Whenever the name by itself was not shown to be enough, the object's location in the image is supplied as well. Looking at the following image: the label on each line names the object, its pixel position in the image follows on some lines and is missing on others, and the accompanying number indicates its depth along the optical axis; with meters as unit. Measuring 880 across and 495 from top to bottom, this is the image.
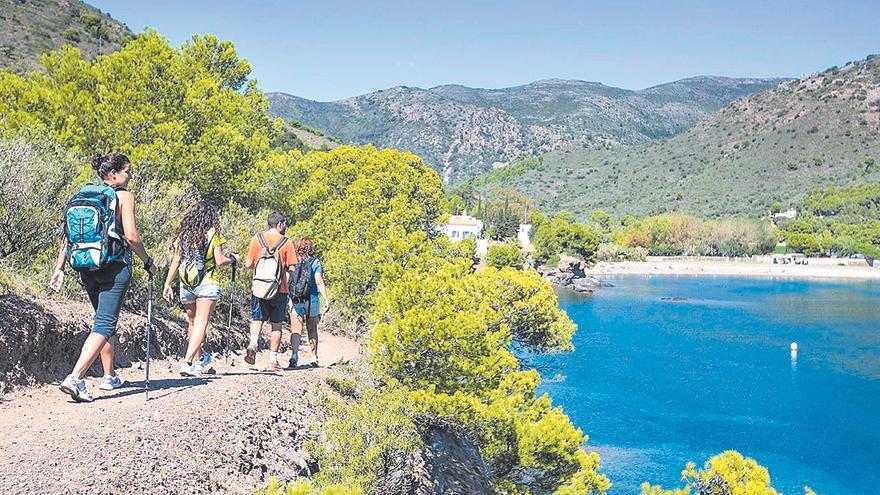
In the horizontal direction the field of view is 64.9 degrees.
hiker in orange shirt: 7.96
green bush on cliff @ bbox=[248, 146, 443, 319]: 15.93
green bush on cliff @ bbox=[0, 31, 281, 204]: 14.00
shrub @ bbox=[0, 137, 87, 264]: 9.56
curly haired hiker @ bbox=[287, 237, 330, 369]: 9.05
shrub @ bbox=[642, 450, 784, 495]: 9.59
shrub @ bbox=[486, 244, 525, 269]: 55.06
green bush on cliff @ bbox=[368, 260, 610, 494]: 9.95
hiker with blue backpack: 5.57
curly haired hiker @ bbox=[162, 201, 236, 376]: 7.22
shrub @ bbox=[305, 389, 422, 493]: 7.09
